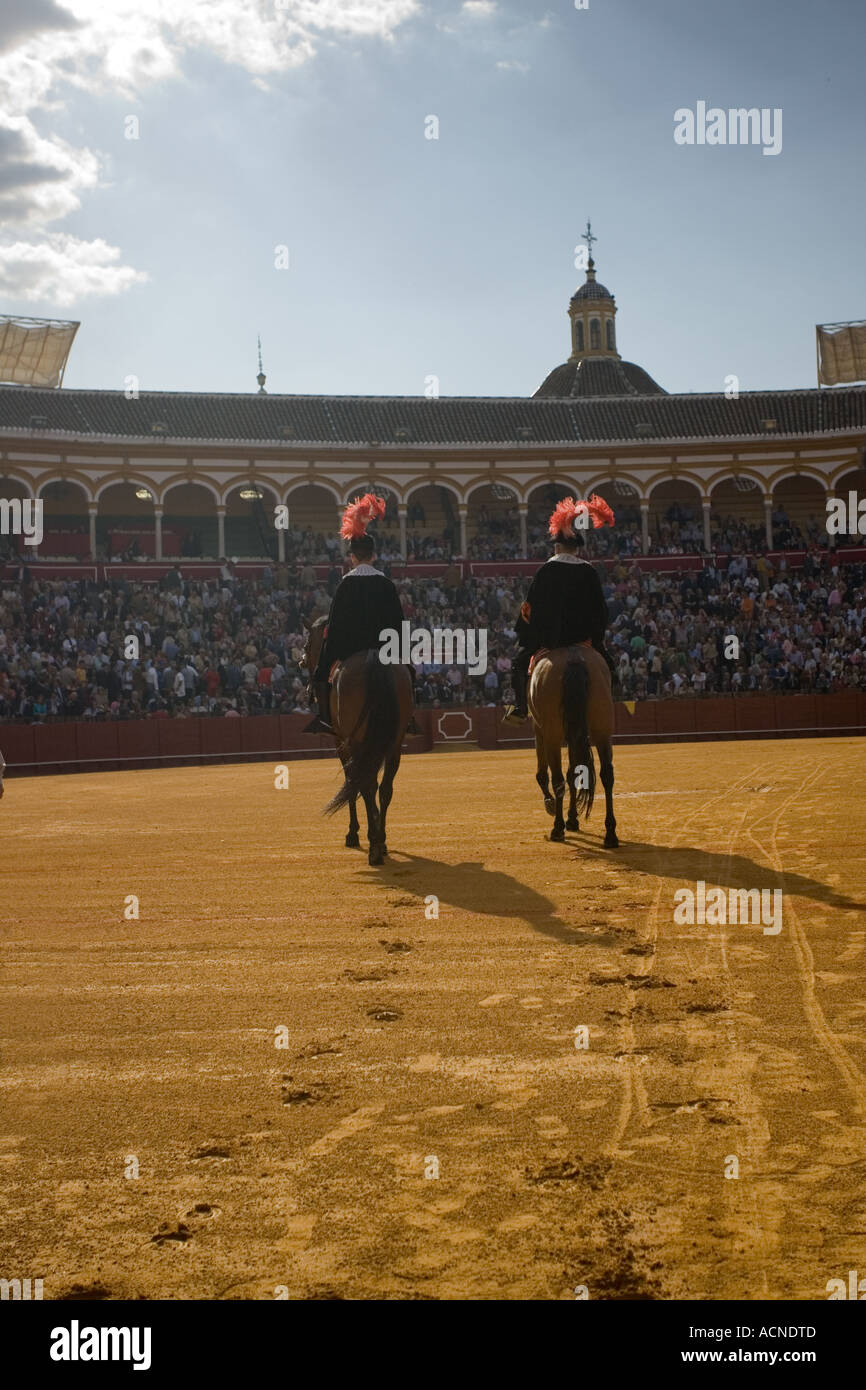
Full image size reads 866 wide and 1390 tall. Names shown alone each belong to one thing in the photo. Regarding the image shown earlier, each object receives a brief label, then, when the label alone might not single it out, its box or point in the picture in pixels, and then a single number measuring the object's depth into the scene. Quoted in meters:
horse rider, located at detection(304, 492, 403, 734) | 8.35
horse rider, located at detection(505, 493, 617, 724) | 8.41
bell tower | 64.94
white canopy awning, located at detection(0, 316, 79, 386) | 40.78
